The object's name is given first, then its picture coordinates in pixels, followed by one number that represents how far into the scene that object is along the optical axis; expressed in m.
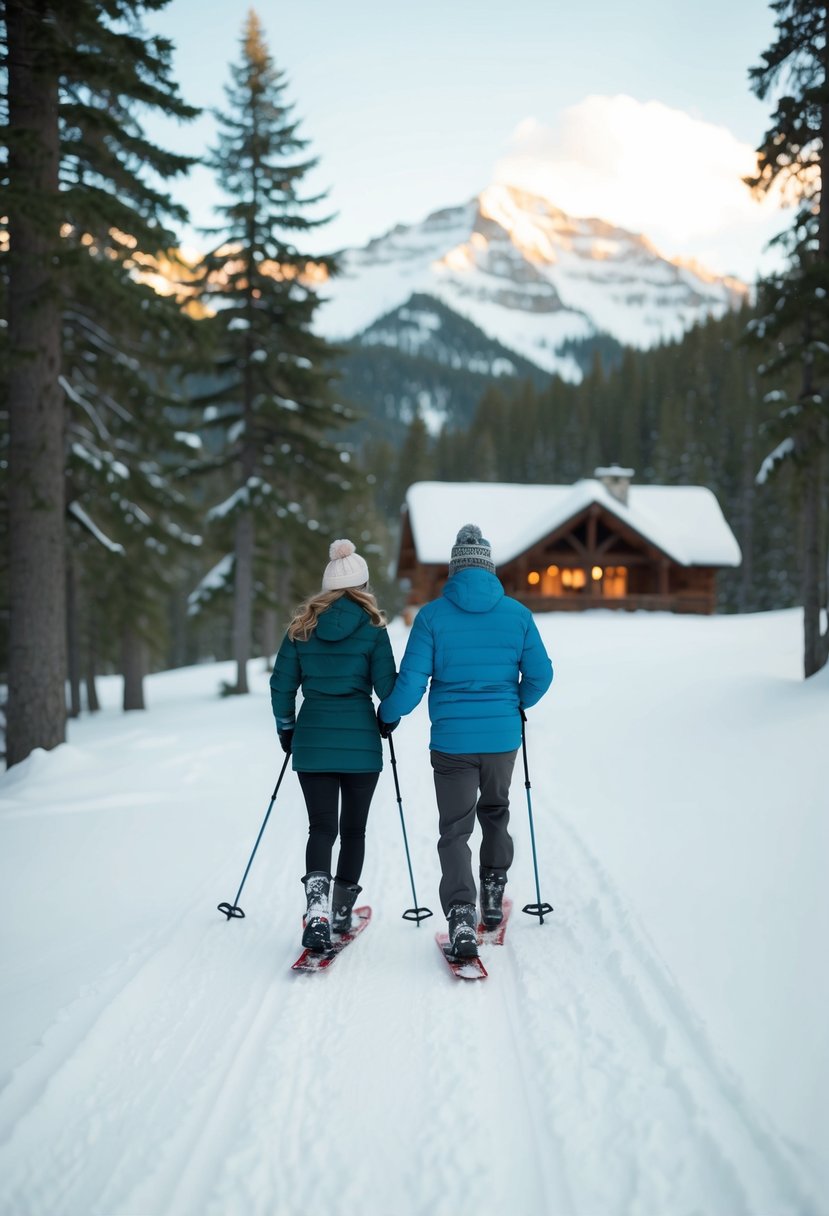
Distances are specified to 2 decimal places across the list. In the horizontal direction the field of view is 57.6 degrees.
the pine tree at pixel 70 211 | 7.95
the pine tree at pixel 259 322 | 17.06
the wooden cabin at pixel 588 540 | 27.58
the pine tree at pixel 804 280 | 9.86
